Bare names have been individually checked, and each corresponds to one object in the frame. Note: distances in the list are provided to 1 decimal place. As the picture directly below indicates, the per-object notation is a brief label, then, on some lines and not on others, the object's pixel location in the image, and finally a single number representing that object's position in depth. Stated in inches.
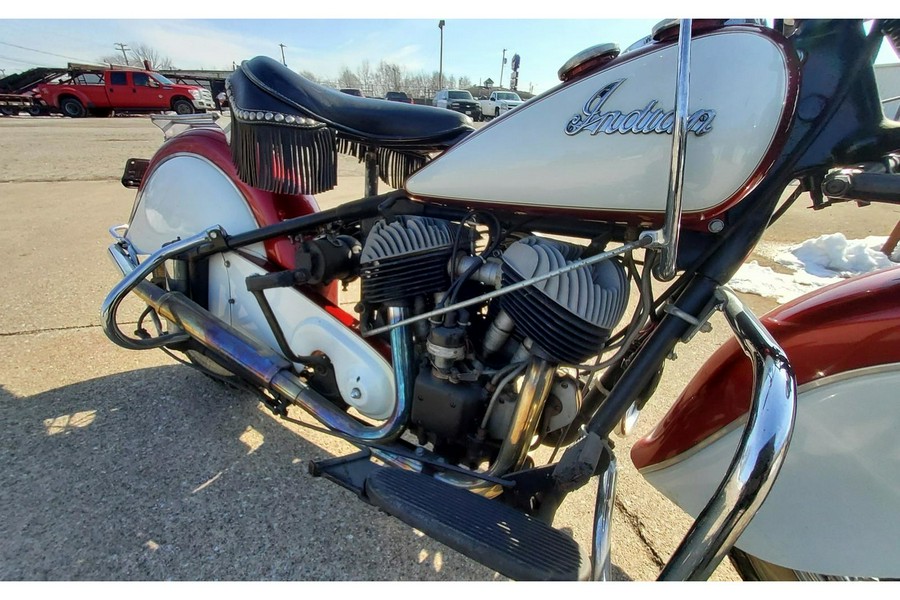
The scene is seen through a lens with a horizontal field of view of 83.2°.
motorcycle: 38.3
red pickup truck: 753.6
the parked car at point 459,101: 760.3
